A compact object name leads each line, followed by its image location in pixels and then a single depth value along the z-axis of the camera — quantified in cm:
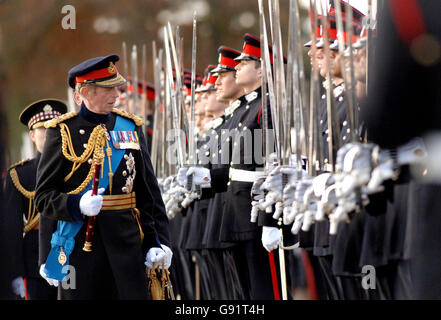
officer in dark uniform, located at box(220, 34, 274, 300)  1413
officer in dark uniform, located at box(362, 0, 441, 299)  837
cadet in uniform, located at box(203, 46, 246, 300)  1583
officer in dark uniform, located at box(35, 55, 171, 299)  1092
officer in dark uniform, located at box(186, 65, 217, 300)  1753
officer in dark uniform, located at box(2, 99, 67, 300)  1449
